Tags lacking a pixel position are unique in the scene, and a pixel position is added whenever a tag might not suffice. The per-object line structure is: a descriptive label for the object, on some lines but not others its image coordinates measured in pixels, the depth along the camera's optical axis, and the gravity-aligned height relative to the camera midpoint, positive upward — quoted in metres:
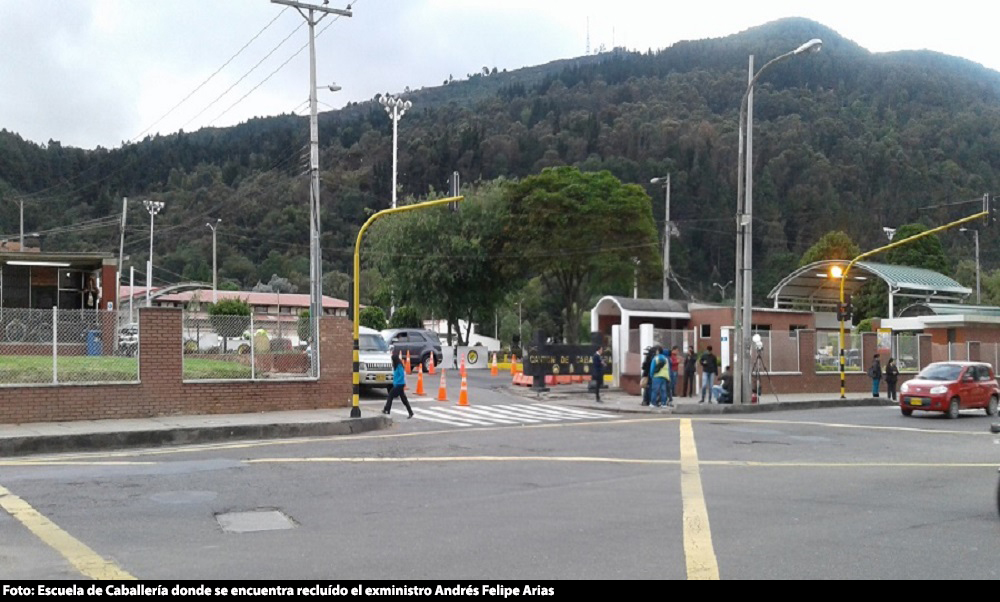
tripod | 31.41 -1.46
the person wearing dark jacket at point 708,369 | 29.11 -1.25
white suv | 28.36 -1.01
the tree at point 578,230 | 56.50 +6.07
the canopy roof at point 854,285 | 46.91 +2.29
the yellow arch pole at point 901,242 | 29.81 +3.04
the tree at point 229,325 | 21.48 +0.15
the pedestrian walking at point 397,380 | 21.95 -1.16
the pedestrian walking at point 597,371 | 29.73 -1.34
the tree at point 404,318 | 57.28 +0.77
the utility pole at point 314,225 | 25.72 +2.93
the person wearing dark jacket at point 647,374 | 28.44 -1.38
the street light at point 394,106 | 58.38 +14.18
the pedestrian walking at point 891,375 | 34.41 -1.74
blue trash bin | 19.78 -0.21
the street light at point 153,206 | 69.34 +9.37
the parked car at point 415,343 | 42.94 -0.59
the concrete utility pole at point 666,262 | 48.14 +3.43
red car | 26.34 -1.78
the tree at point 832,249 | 79.64 +6.87
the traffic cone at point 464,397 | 27.52 -1.97
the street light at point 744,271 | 29.16 +1.83
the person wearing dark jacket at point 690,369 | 32.06 -1.39
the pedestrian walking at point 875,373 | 34.84 -1.68
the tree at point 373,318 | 57.41 +0.78
